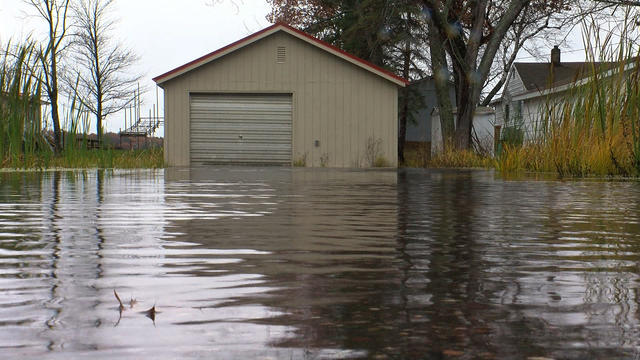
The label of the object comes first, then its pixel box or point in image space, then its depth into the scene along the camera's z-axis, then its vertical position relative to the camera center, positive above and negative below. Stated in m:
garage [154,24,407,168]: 27.92 +1.47
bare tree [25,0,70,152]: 39.05 +6.36
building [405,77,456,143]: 57.44 +2.17
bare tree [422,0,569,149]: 25.02 +3.32
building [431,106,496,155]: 42.06 +1.91
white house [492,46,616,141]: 40.67 +4.13
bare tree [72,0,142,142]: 45.96 +5.14
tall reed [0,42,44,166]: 10.30 +0.70
